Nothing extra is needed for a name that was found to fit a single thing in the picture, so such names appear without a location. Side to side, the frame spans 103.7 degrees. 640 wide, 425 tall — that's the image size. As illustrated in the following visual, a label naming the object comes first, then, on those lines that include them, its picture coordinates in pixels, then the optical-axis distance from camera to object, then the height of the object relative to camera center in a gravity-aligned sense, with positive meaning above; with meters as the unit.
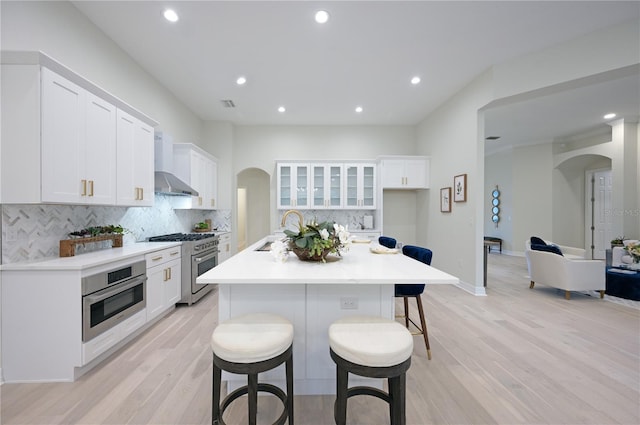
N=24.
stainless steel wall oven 1.97 -0.76
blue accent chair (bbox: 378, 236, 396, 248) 3.12 -0.38
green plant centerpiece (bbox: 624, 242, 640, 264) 3.77 -0.57
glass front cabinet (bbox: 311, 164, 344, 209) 5.47 +0.62
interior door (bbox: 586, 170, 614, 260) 6.35 +0.03
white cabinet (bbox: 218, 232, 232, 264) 4.73 -0.67
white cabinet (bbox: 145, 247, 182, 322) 2.75 -0.82
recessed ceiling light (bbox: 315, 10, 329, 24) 2.53 +2.01
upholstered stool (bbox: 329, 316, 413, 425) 1.19 -0.69
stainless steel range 3.42 -0.68
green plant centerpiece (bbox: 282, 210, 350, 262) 1.78 -0.20
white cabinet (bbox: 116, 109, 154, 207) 2.63 +0.57
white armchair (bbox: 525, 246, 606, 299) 3.69 -0.91
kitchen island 1.70 -0.62
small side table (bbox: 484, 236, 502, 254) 7.90 -0.85
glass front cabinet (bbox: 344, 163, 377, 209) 5.47 +0.58
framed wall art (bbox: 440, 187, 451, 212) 4.63 +0.26
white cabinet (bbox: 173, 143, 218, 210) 4.15 +0.73
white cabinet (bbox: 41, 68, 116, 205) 1.92 +0.58
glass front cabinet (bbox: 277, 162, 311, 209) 5.46 +0.60
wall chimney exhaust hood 3.42 +0.58
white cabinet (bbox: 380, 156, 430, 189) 5.37 +0.87
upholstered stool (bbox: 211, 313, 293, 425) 1.23 -0.69
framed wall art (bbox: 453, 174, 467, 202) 4.16 +0.42
